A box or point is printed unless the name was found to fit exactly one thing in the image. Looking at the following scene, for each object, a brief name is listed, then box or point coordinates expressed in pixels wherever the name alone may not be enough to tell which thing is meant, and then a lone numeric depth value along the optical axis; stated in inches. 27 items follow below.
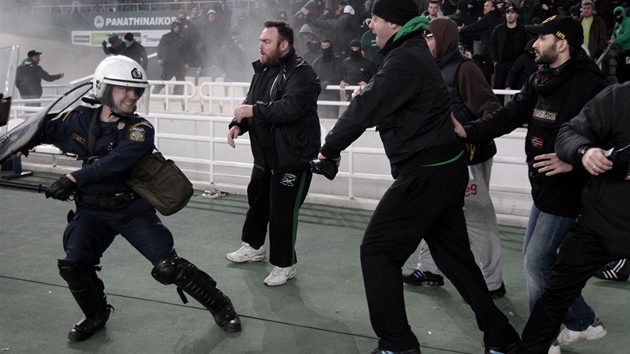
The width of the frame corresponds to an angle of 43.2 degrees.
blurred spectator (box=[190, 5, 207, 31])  697.0
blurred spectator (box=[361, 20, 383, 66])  544.1
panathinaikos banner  796.6
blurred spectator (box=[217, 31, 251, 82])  655.1
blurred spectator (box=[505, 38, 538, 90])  450.9
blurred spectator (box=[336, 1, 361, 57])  590.9
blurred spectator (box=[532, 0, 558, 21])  511.3
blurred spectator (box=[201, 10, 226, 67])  673.6
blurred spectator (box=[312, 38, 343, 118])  513.0
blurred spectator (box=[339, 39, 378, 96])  502.6
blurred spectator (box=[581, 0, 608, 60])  467.2
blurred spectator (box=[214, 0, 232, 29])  692.1
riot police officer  180.9
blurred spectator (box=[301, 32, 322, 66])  561.3
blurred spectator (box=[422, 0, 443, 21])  487.2
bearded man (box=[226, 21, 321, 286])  225.9
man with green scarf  156.5
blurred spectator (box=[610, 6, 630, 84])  472.4
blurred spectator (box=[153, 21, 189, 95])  658.2
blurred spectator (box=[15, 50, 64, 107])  644.1
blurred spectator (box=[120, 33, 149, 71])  632.6
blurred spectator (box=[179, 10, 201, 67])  670.5
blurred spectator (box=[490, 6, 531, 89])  455.8
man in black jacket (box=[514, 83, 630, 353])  143.9
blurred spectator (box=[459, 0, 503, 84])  496.7
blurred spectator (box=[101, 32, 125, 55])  622.2
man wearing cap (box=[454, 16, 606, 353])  164.9
